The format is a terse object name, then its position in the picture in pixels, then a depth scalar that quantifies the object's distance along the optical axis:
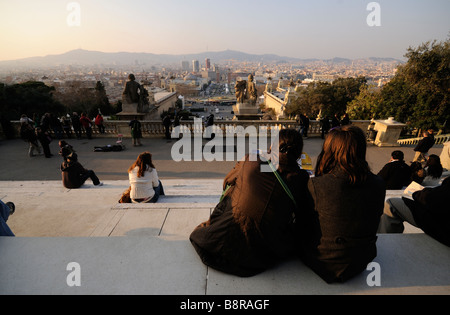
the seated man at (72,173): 5.62
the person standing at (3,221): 2.59
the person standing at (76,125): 10.54
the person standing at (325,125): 10.81
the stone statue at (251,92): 11.66
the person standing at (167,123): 10.58
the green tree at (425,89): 15.41
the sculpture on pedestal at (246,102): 11.83
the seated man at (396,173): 5.18
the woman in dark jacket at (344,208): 1.75
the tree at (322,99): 36.44
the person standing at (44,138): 8.38
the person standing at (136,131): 9.79
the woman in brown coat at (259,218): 1.93
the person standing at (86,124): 10.65
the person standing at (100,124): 10.95
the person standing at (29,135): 8.43
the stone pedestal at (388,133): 9.99
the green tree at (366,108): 20.34
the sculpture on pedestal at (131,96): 11.17
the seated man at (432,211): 2.17
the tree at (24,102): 21.59
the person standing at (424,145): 6.78
